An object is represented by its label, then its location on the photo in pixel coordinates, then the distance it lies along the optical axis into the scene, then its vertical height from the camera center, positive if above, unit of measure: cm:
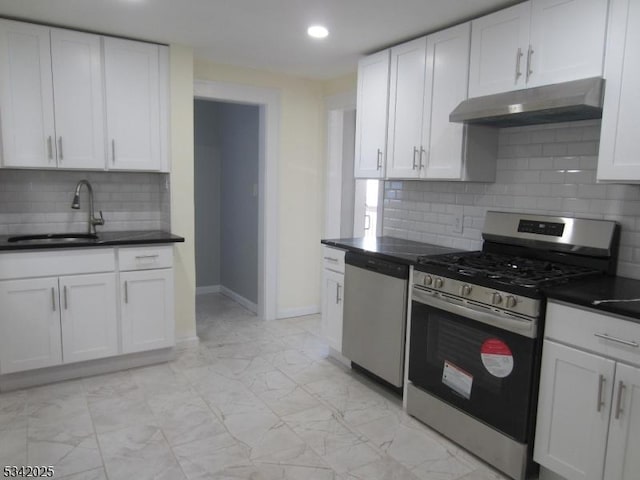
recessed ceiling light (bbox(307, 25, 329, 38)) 310 +104
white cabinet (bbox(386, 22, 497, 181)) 286 +49
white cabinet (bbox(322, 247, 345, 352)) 344 -82
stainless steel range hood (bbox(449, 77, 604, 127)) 212 +42
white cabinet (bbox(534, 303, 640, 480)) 182 -84
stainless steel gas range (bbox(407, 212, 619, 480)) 214 -68
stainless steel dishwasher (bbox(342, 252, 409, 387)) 289 -83
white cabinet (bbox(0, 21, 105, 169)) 309 +55
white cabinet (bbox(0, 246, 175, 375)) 301 -86
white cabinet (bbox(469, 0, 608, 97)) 218 +75
